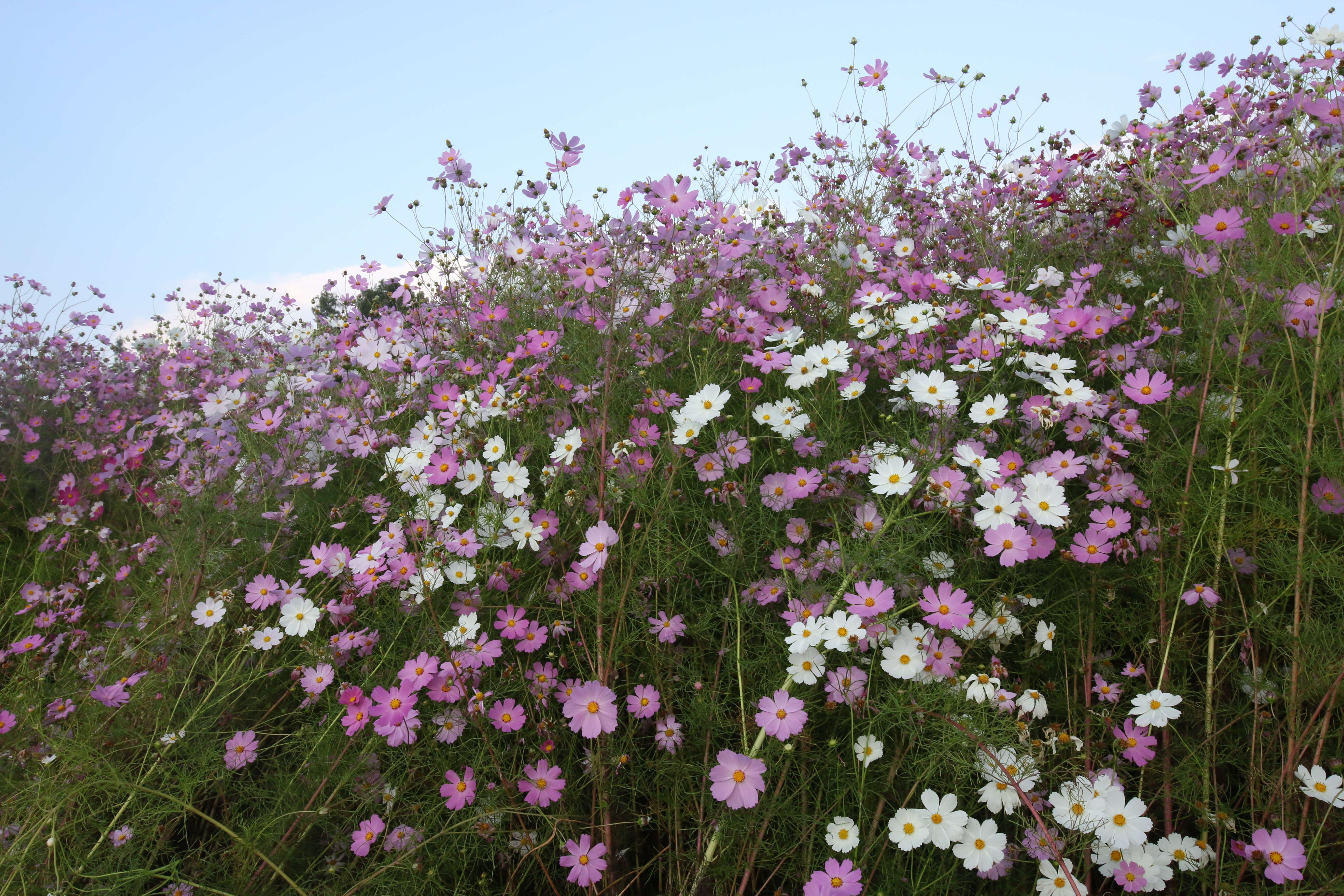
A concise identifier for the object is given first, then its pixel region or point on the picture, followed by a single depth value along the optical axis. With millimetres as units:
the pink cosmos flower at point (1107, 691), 1310
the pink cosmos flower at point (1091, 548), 1372
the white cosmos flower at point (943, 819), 1113
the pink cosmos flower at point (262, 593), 1811
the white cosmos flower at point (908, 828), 1108
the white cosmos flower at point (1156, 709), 1192
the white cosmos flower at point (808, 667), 1220
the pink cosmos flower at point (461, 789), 1285
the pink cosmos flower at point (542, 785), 1271
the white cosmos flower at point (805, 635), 1183
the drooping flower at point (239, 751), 1542
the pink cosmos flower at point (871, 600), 1211
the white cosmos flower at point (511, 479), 1602
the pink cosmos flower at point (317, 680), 1534
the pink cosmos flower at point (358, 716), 1390
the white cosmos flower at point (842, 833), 1146
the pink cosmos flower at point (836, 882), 1088
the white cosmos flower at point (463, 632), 1387
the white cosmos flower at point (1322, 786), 1155
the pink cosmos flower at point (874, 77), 2859
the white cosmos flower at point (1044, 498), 1305
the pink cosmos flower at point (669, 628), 1419
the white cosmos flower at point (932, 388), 1514
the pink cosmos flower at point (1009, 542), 1296
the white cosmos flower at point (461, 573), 1484
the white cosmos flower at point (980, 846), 1094
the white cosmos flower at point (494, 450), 1659
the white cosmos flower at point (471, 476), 1641
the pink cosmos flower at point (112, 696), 1638
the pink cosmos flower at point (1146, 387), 1564
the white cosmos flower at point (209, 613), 1804
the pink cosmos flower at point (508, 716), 1364
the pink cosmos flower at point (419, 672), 1355
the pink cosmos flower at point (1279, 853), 1098
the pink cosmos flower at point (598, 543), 1394
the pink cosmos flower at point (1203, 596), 1317
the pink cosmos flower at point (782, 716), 1173
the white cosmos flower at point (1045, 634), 1334
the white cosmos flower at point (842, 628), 1206
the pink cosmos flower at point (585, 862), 1220
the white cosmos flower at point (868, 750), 1188
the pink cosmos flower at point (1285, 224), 1658
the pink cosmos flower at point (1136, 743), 1231
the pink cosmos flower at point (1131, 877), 1111
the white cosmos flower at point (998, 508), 1308
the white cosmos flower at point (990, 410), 1509
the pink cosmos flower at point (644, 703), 1362
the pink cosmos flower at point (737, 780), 1130
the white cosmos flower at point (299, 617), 1642
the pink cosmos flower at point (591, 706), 1284
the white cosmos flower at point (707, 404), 1518
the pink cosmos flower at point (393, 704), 1336
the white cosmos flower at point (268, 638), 1668
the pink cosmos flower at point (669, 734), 1355
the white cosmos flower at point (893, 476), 1354
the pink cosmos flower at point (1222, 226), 1661
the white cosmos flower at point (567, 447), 1542
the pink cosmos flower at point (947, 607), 1212
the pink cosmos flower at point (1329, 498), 1430
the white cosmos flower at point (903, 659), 1216
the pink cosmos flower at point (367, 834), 1316
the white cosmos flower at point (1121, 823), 1118
